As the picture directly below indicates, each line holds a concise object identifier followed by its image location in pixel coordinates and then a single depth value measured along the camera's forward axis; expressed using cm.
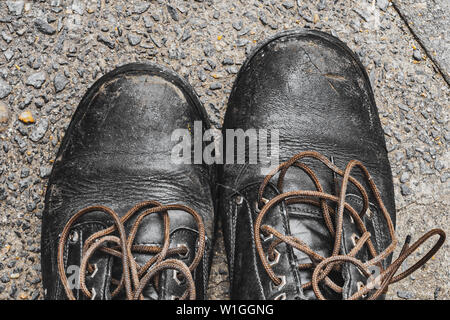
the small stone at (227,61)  57
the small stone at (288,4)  57
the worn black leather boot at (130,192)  52
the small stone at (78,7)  56
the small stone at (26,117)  56
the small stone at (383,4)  58
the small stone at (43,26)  56
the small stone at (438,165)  58
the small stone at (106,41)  56
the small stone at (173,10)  57
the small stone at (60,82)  56
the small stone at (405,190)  57
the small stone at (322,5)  57
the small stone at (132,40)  56
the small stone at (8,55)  56
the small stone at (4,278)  55
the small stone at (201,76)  57
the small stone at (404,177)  57
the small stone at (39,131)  56
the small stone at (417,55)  58
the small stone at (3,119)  56
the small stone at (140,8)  57
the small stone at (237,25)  57
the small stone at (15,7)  56
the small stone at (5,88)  56
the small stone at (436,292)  57
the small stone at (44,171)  55
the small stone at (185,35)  57
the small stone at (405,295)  56
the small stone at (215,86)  57
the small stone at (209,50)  57
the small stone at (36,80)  56
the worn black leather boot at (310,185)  51
